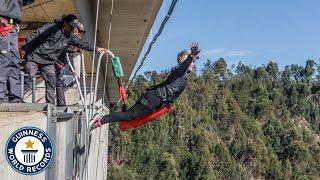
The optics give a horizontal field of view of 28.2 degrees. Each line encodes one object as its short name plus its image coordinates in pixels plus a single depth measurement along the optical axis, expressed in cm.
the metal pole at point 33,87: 717
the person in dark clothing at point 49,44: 721
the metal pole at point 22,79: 679
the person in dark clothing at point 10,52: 576
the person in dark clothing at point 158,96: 796
